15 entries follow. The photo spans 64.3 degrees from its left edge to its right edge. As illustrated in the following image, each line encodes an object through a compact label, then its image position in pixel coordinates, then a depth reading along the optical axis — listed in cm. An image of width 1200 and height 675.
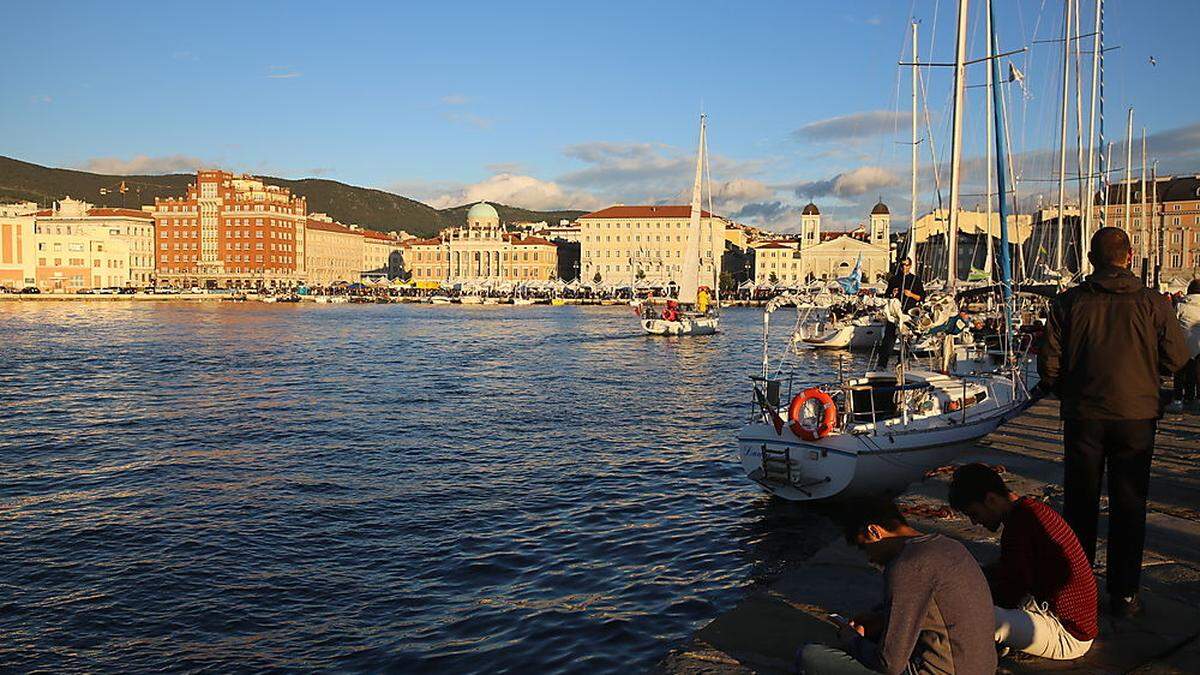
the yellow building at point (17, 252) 15562
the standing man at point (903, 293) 2006
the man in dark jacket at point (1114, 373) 621
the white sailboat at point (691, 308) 6494
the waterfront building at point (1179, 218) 10581
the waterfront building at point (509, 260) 19825
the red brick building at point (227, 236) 17775
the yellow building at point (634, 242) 18712
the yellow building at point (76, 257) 16262
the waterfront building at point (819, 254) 16500
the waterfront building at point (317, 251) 19075
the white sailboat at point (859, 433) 1299
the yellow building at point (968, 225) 14262
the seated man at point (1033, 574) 571
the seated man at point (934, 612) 473
